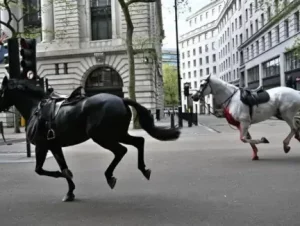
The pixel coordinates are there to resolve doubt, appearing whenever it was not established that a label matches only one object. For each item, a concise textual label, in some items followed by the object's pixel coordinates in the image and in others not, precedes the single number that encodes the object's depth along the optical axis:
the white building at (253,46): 30.96
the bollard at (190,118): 20.08
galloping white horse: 7.17
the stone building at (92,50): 25.06
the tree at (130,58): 17.74
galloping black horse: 4.12
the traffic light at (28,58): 7.54
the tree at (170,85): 68.07
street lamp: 19.47
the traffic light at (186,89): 16.60
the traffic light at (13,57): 7.65
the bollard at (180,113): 19.42
